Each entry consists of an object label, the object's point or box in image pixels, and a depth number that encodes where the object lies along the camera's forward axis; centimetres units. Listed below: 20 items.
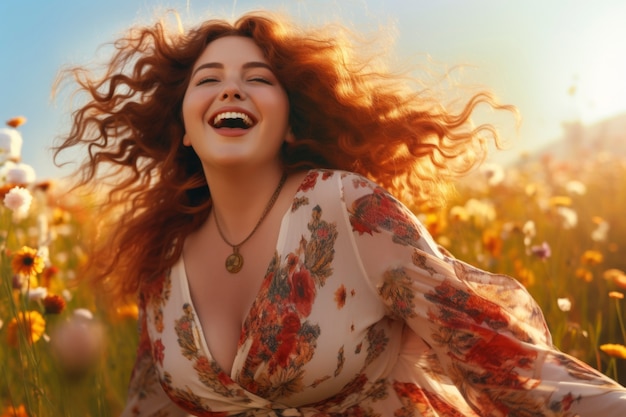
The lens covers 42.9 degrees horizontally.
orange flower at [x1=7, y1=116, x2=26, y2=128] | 231
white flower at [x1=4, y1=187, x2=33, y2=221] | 190
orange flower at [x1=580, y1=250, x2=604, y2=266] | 283
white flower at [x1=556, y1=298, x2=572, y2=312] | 228
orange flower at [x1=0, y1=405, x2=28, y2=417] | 197
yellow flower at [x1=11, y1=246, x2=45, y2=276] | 194
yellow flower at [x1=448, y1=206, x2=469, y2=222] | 296
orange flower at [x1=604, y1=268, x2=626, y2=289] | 202
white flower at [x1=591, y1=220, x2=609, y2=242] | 349
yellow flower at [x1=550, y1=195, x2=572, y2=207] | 320
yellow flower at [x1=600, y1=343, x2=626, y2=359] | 189
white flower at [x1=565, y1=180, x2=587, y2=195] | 371
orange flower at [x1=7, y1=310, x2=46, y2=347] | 190
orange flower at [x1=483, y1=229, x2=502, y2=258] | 288
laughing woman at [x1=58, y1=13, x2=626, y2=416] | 164
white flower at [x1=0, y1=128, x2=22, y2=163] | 211
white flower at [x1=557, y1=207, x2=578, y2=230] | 328
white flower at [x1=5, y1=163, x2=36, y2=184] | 204
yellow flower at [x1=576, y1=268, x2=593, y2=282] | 280
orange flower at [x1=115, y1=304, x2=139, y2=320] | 265
